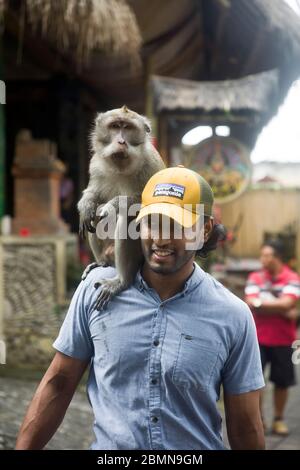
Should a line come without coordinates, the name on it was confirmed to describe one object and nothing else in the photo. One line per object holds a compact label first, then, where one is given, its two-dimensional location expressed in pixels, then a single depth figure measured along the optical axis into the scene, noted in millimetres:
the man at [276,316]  6055
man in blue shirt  2129
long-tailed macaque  2562
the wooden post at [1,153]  6574
